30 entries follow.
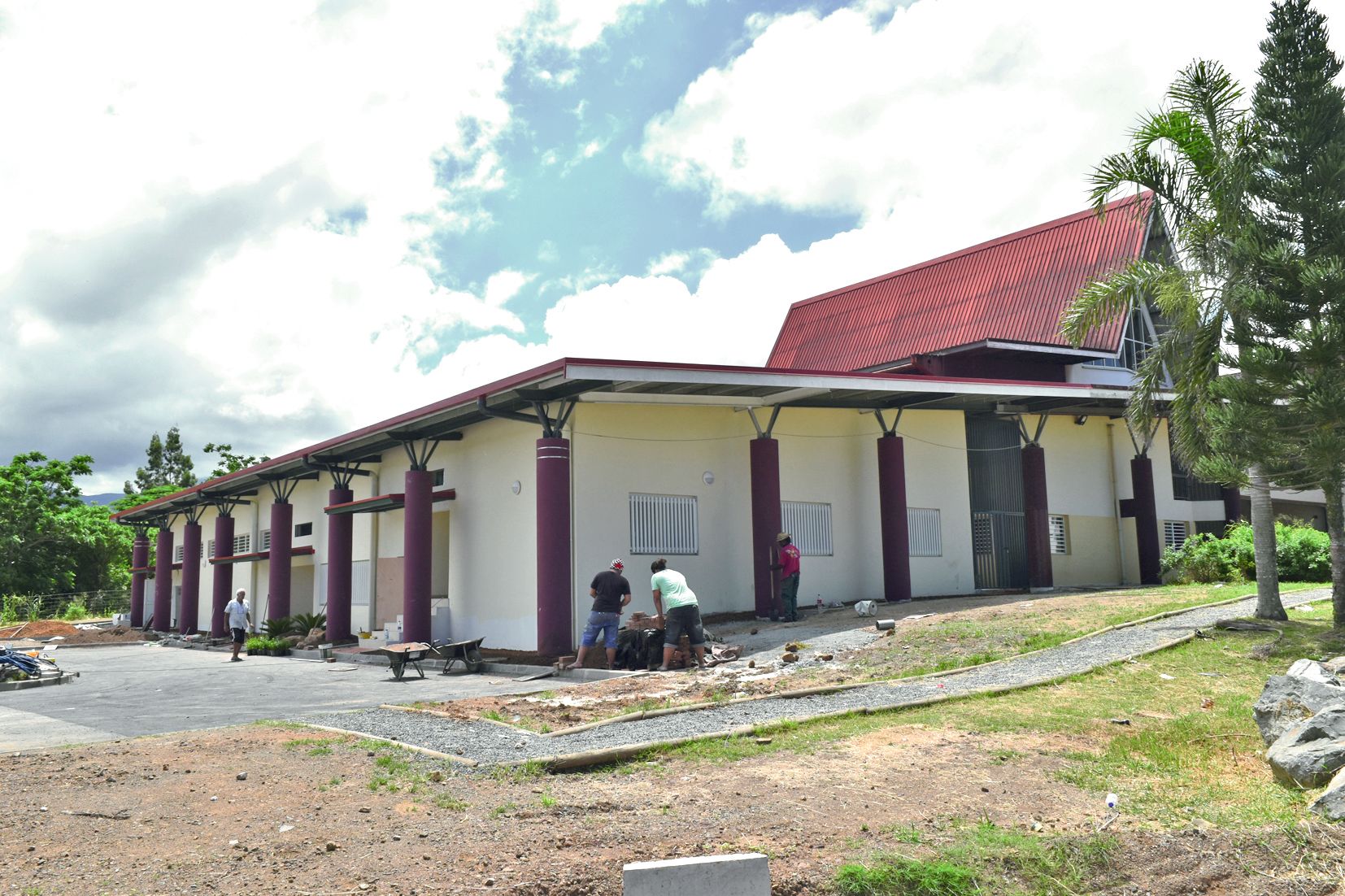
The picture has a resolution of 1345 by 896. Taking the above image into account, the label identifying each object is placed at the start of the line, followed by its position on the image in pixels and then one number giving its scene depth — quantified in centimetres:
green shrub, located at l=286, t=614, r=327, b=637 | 2667
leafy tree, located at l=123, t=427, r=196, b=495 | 7419
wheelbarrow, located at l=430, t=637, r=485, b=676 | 1691
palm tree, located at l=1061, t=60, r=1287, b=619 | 1345
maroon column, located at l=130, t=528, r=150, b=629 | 4072
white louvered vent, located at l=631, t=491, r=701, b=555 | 1911
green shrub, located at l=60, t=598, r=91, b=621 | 4525
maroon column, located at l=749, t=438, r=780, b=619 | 1923
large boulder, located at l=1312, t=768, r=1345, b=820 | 614
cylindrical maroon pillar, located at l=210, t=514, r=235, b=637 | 3294
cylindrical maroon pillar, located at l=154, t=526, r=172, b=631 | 3769
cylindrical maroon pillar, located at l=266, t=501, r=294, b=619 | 2805
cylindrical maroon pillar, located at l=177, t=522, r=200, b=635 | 3522
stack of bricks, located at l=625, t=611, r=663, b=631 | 1595
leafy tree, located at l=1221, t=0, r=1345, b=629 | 1211
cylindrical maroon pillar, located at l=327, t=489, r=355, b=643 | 2450
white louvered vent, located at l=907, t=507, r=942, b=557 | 2245
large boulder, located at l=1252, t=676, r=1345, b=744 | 768
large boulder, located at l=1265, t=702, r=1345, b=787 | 680
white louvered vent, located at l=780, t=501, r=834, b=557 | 2083
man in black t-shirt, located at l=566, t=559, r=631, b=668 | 1542
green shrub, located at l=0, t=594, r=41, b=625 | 4094
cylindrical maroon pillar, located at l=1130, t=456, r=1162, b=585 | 2523
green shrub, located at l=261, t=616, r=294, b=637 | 2675
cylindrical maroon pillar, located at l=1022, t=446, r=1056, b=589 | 2367
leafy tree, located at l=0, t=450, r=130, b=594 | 4503
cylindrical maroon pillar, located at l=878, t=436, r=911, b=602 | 2116
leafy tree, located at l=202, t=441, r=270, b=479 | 6588
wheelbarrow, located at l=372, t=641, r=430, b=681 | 1641
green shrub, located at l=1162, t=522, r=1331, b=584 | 2055
